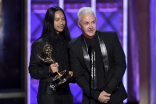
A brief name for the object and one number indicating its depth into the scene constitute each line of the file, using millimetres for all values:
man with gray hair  12714
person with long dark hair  13036
